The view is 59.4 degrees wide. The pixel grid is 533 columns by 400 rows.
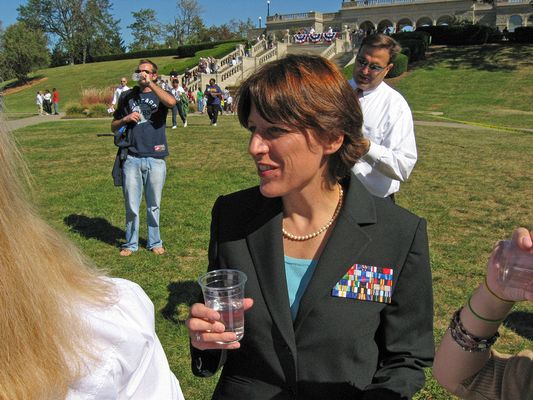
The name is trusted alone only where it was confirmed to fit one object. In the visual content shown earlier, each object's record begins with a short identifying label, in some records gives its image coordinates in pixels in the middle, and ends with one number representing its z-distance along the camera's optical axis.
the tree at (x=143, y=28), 93.00
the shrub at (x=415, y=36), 42.19
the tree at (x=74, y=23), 86.69
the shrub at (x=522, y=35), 42.22
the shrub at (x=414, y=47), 39.50
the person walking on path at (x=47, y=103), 32.16
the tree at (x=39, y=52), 51.81
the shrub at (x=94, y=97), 28.52
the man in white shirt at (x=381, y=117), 3.79
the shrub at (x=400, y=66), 35.12
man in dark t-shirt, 5.65
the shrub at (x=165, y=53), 64.69
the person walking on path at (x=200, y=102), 27.85
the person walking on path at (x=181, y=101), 19.38
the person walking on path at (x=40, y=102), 30.52
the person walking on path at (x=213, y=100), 19.40
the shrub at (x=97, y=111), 26.16
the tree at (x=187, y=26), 87.31
